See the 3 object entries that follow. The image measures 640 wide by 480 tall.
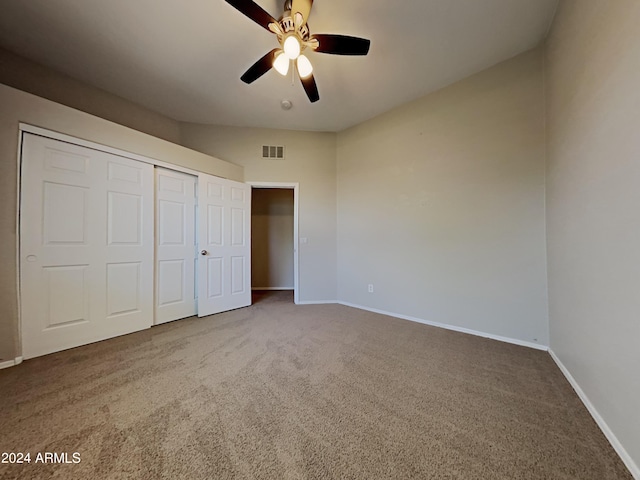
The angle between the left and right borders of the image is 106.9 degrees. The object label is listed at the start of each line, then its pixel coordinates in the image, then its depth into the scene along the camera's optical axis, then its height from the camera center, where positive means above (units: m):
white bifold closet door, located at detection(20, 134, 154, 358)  2.06 -0.03
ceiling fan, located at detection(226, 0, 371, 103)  1.67 +1.55
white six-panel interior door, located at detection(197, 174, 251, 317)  3.28 -0.02
